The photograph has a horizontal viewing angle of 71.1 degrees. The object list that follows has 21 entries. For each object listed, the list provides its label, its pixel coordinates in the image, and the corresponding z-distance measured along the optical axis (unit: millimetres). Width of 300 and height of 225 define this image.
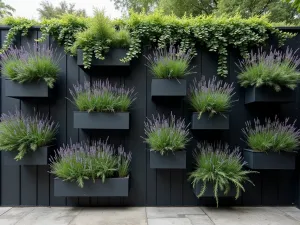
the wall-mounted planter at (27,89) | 2328
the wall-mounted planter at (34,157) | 2324
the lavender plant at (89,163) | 2252
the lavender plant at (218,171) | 2219
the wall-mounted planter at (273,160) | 2334
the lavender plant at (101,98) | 2328
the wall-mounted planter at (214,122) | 2363
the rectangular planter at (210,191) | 2309
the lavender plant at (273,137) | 2305
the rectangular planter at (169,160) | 2328
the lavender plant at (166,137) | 2268
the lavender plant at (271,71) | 2271
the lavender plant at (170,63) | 2334
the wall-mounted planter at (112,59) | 2410
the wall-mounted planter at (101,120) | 2340
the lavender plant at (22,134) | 2234
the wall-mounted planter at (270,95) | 2359
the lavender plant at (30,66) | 2273
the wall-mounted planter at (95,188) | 2285
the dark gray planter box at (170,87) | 2346
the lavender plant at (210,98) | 2291
